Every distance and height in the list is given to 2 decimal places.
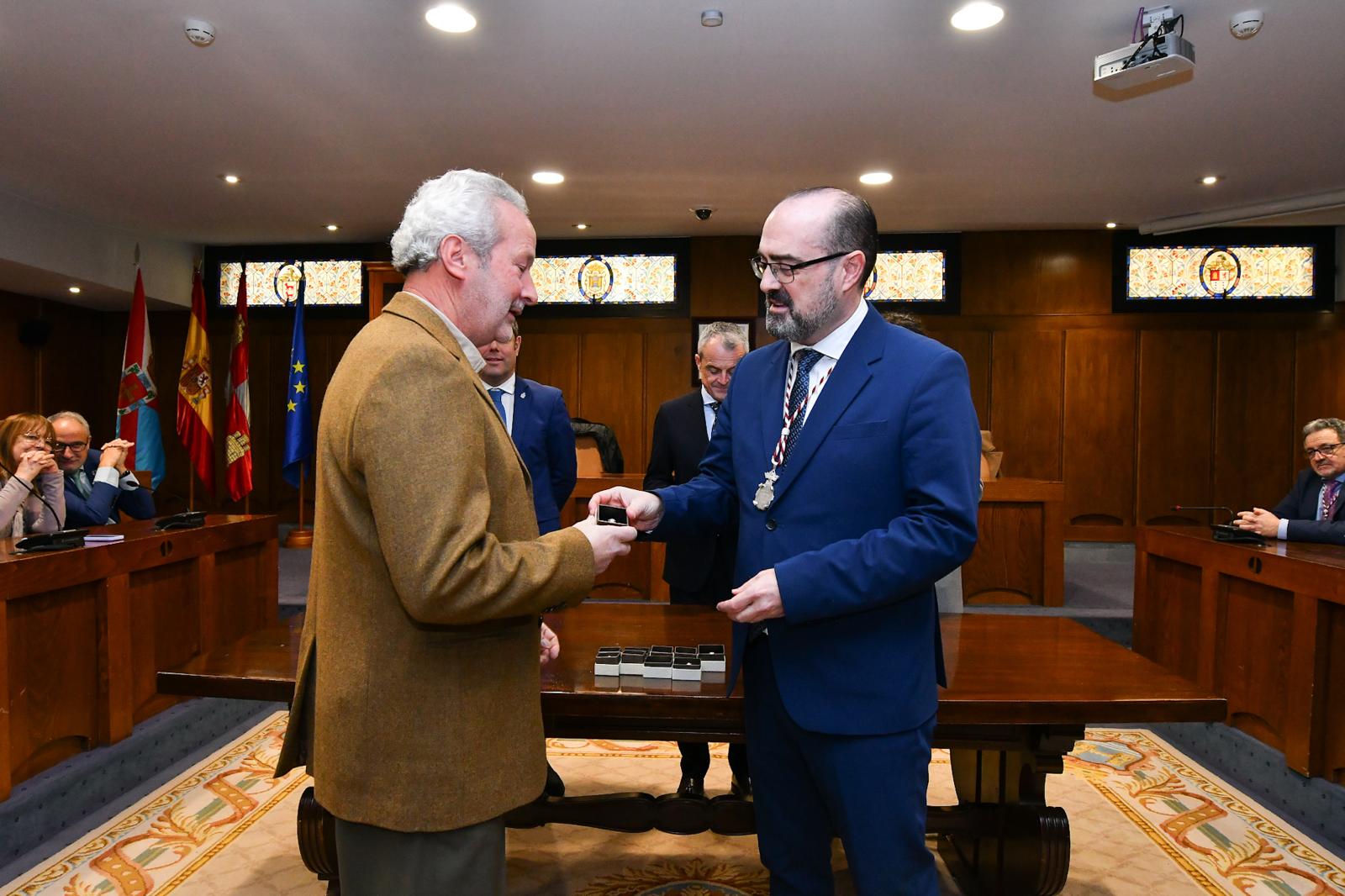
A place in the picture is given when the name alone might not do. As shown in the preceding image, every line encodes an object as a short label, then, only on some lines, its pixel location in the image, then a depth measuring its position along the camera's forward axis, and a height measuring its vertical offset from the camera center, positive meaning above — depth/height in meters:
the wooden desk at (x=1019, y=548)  5.80 -0.75
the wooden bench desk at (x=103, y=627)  2.85 -0.76
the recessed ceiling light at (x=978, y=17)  3.73 +1.78
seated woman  3.59 -0.22
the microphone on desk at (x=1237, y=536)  3.76 -0.43
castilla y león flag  7.86 +0.06
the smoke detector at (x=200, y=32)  3.90 +1.75
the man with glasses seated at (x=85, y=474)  4.10 -0.24
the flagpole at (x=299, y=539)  8.11 -1.02
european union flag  7.75 +0.11
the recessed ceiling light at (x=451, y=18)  3.75 +1.76
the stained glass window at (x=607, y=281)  8.57 +1.44
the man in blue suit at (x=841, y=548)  1.42 -0.19
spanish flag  7.70 +0.25
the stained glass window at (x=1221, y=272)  7.93 +1.47
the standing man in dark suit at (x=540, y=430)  3.10 +0.00
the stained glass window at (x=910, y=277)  8.32 +1.45
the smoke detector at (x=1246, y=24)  3.77 +1.77
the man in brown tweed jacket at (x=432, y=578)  1.14 -0.20
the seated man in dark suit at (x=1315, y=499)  3.91 -0.31
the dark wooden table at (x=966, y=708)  1.85 -0.57
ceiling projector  3.58 +1.52
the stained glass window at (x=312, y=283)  8.80 +1.43
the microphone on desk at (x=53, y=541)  3.04 -0.41
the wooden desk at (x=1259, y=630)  3.12 -0.79
